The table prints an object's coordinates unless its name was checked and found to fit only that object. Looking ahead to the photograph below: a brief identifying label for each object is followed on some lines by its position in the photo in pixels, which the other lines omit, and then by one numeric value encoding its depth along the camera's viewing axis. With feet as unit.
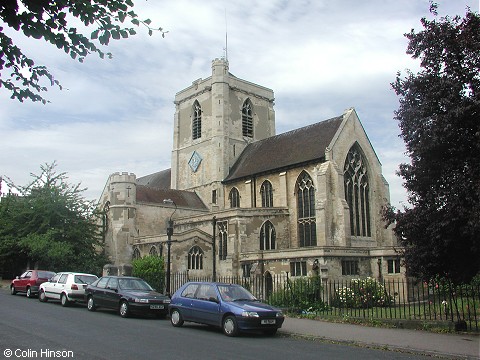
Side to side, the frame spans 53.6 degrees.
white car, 64.90
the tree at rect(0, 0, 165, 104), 19.67
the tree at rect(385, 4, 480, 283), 40.63
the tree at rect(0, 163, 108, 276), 105.09
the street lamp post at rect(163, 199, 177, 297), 73.24
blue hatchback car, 41.81
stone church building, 99.09
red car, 77.00
